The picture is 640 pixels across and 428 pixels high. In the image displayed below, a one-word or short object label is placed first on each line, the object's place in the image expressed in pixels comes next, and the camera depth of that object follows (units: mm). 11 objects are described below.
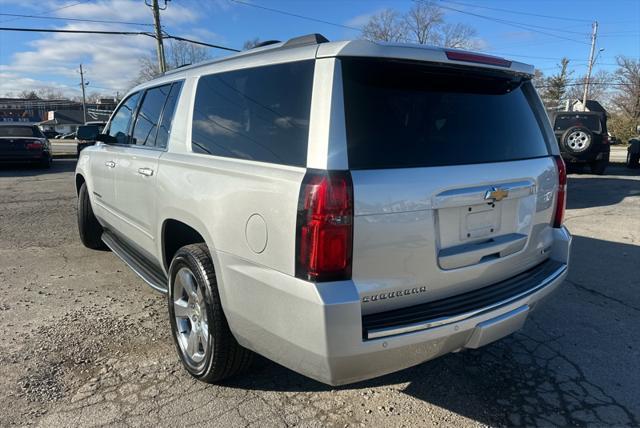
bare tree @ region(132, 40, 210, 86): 42012
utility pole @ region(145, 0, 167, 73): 24578
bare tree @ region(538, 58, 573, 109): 72000
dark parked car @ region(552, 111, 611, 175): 12031
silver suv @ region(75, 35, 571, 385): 2000
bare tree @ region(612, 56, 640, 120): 52938
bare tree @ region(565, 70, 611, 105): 57375
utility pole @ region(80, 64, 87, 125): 77062
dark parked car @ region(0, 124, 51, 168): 14102
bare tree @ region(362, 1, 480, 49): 37125
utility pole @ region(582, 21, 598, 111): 45419
